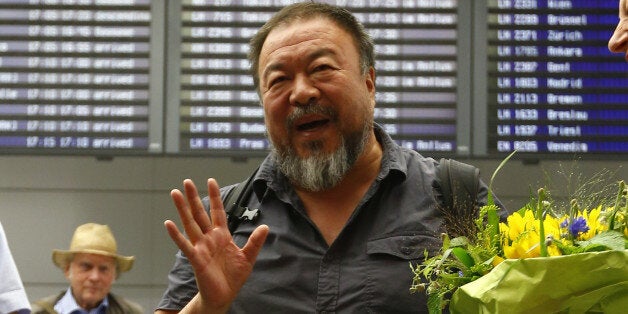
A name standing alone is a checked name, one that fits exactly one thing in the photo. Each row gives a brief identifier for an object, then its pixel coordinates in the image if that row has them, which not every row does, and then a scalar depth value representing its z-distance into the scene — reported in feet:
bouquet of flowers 5.31
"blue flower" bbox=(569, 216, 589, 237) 5.58
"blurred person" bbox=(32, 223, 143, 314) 17.16
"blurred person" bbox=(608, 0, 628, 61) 5.98
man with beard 7.79
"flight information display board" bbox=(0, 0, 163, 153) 21.83
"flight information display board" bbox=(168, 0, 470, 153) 21.79
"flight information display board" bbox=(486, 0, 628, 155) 21.66
